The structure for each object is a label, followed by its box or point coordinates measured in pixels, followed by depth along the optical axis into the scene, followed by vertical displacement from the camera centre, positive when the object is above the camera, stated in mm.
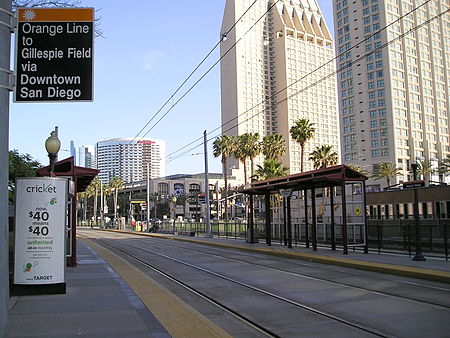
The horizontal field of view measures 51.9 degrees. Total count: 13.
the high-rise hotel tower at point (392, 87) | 112375 +30363
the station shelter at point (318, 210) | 19906 -32
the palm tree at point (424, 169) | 93944 +7845
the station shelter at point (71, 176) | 15516 +1317
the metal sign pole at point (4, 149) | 4879 +725
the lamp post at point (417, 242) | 16219 -1227
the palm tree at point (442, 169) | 77206 +6552
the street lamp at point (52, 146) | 10992 +1637
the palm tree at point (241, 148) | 74375 +10196
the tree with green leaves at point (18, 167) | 27234 +2967
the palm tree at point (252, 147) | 73250 +10080
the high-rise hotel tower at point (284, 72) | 178875 +55619
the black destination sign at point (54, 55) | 6160 +2188
